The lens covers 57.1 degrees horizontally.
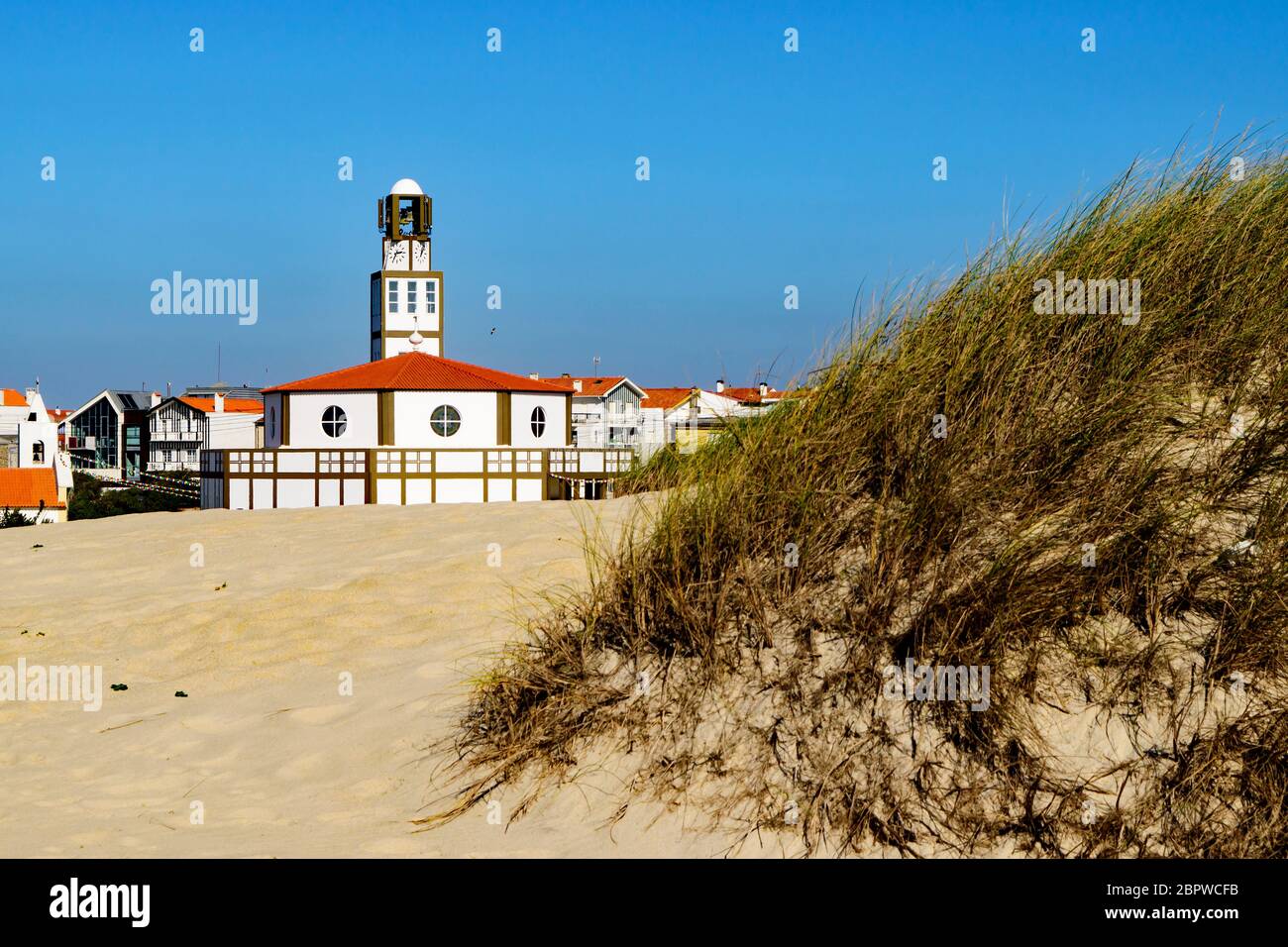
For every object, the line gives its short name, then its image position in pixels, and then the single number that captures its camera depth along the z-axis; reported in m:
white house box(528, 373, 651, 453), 83.12
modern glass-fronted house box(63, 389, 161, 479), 102.94
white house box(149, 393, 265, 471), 93.12
